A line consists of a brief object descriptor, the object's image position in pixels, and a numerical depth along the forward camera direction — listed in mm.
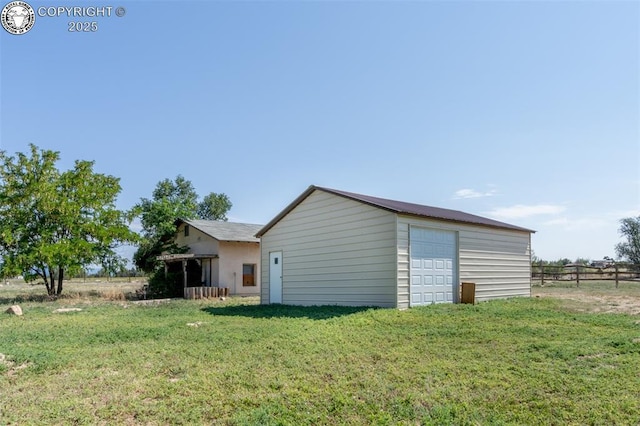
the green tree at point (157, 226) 25406
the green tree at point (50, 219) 18562
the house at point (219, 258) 21781
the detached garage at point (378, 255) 12625
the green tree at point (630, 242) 48469
